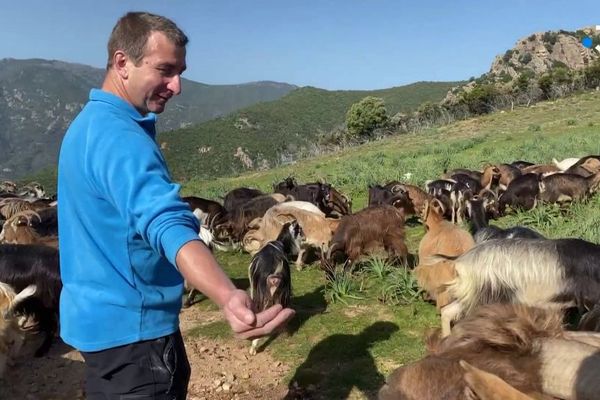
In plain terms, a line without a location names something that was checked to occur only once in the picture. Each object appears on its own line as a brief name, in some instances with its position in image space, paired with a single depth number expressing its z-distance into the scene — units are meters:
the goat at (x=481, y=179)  11.91
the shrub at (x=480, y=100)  42.69
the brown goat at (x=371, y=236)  8.16
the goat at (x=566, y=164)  12.76
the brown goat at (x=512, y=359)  2.18
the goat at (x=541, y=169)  12.16
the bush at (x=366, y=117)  56.25
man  1.83
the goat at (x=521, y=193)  10.69
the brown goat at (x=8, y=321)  5.12
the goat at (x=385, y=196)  10.74
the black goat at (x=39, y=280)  6.18
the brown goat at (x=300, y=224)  9.12
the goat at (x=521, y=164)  13.50
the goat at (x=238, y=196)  12.55
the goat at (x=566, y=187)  10.34
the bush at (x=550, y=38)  81.69
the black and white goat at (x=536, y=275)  4.88
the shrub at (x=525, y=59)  81.38
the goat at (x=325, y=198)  11.70
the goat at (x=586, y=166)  11.30
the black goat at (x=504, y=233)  6.09
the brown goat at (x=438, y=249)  5.79
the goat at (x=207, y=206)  11.15
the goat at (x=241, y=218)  10.71
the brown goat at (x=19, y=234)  8.34
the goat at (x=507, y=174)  12.21
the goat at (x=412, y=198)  10.98
